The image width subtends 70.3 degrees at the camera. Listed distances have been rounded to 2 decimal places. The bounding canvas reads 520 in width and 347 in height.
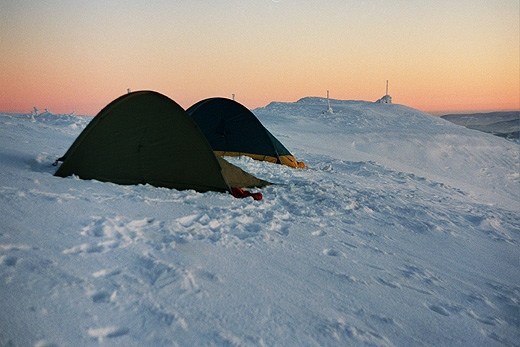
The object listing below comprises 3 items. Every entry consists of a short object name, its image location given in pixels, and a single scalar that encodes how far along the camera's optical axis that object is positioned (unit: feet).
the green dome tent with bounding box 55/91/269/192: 19.58
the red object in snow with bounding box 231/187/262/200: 21.01
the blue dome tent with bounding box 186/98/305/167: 36.09
